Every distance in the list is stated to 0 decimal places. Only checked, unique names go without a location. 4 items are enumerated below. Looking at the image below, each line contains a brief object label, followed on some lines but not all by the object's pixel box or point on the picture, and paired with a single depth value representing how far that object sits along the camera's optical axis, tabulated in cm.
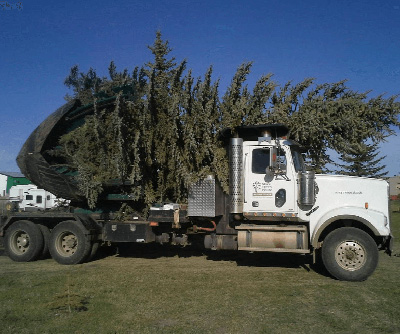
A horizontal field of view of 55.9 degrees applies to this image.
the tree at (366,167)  3297
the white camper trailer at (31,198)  2645
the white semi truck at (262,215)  762
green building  4520
